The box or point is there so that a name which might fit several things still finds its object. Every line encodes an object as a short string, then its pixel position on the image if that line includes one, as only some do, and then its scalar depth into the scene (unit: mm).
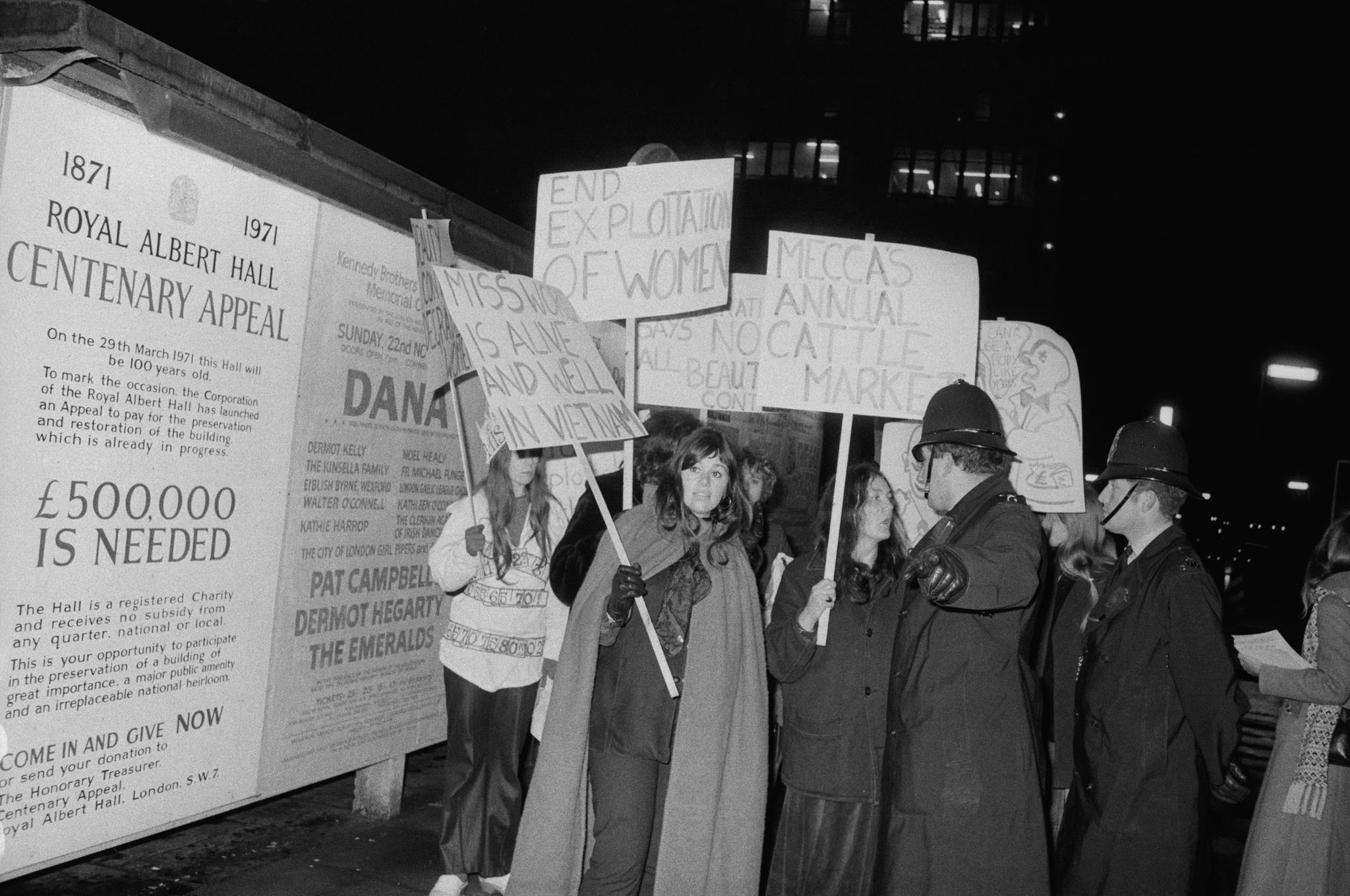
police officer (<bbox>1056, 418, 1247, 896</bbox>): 3678
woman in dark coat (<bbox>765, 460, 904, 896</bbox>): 4230
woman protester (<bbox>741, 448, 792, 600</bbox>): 4527
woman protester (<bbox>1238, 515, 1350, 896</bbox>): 4488
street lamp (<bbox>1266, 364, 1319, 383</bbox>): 19344
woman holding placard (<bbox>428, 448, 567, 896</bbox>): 4891
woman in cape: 3969
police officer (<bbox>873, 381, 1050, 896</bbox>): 3193
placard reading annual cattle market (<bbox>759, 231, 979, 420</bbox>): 4656
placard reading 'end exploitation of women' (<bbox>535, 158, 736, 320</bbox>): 4910
